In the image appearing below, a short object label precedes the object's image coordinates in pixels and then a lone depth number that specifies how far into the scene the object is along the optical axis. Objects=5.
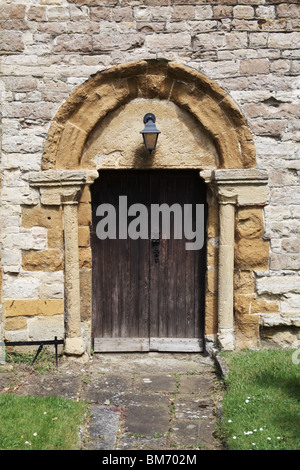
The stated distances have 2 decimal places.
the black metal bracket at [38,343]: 5.80
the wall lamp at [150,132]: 5.84
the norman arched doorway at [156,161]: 5.92
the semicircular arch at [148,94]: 5.88
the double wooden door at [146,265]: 6.41
